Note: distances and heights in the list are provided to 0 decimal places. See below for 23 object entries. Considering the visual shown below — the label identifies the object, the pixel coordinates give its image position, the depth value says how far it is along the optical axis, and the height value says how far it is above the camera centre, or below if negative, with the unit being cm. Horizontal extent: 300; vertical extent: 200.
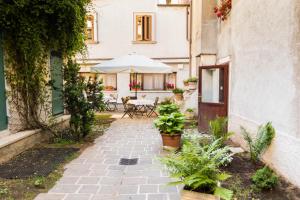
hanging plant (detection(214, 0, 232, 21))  568 +223
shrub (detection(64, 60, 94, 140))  496 -23
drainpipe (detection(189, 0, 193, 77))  978 +323
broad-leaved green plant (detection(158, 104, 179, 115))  527 -48
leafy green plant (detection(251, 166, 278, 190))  285 -123
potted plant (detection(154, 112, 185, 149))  454 -82
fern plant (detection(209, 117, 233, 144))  420 -78
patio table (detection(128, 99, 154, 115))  815 -50
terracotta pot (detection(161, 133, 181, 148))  455 -108
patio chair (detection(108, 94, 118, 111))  1051 -62
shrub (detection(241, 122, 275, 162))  348 -84
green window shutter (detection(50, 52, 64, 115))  571 +36
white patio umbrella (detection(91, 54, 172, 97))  821 +93
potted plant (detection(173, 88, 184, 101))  912 -14
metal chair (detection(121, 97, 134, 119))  868 -77
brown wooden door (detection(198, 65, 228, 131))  562 -10
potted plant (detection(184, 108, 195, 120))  796 -90
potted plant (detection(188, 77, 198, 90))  833 +27
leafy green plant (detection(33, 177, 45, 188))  297 -133
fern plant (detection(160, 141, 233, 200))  207 -84
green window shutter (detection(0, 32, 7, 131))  424 -20
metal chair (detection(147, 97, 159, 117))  867 -82
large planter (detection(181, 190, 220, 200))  202 -103
